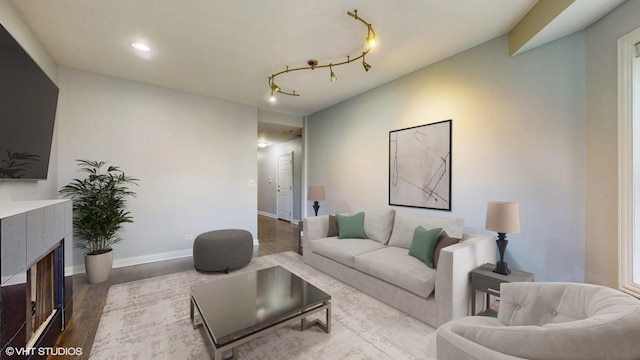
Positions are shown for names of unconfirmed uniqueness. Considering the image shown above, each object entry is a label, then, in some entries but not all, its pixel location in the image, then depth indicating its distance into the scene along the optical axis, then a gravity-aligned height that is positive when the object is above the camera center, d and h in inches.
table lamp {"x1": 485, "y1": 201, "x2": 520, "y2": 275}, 79.8 -13.7
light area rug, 70.9 -50.7
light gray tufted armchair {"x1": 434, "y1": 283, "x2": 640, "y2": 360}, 30.5 -21.8
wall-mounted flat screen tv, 64.2 +20.0
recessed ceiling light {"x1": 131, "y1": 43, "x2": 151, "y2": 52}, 106.7 +59.0
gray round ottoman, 128.7 -39.2
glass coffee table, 61.8 -38.2
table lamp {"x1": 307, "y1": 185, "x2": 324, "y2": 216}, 182.4 -10.0
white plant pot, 118.5 -43.9
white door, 290.5 -7.9
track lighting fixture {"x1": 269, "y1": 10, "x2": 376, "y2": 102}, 90.5 +58.9
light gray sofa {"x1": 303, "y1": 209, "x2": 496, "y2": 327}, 81.3 -34.3
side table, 76.5 -31.7
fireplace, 45.5 -24.1
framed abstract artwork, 121.6 +7.9
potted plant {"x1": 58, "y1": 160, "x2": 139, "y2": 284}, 121.1 -18.4
